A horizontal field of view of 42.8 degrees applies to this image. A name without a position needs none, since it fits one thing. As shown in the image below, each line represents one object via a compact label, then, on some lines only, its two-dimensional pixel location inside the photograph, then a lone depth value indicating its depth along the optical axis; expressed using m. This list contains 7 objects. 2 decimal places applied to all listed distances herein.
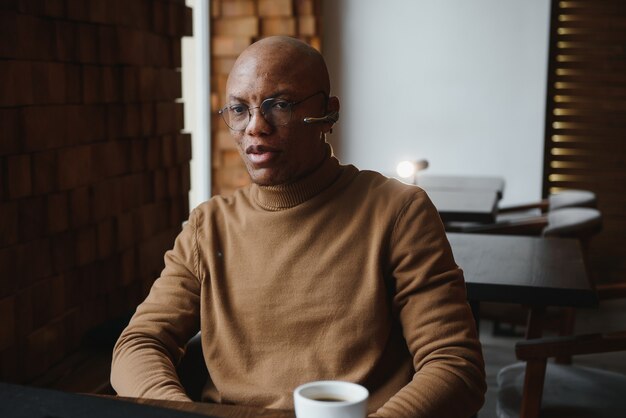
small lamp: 4.06
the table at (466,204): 3.78
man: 1.58
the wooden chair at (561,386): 2.06
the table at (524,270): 2.33
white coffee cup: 0.99
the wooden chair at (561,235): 3.44
